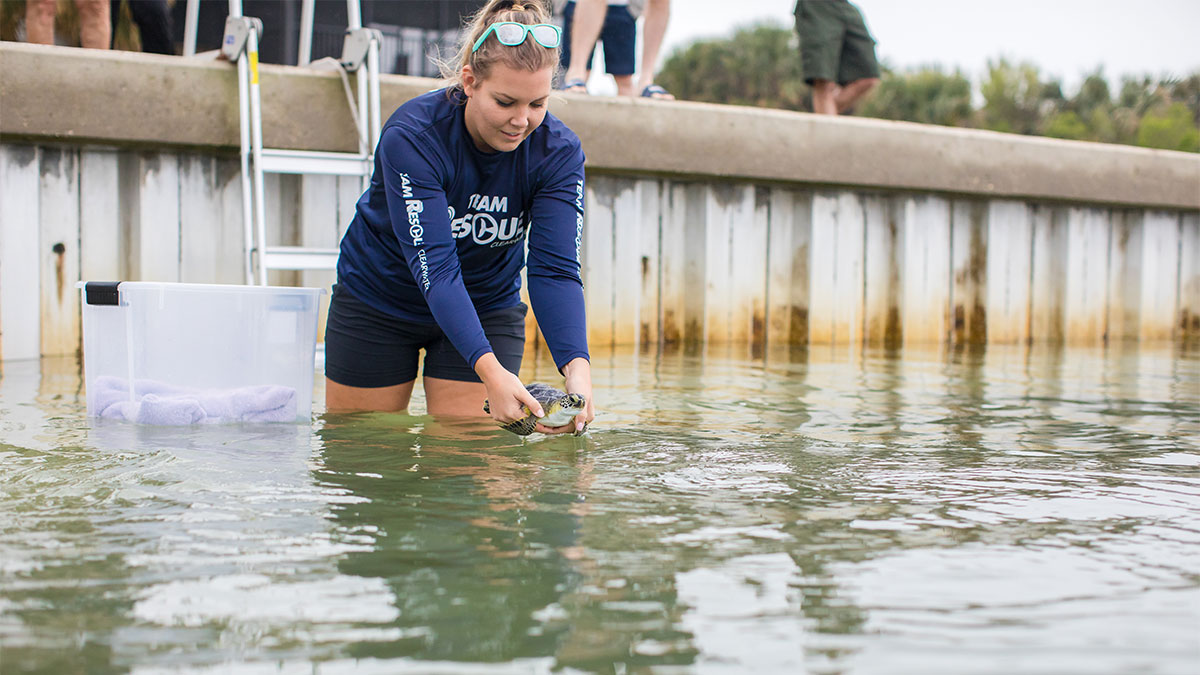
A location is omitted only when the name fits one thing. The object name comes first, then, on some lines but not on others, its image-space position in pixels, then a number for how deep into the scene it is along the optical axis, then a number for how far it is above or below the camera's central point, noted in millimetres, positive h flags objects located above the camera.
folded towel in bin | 3369 -350
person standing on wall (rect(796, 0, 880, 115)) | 6809 +1487
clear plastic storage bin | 3381 -198
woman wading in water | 2834 +143
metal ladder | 4961 +635
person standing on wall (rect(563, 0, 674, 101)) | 5977 +1401
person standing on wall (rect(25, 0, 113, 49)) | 5316 +1267
